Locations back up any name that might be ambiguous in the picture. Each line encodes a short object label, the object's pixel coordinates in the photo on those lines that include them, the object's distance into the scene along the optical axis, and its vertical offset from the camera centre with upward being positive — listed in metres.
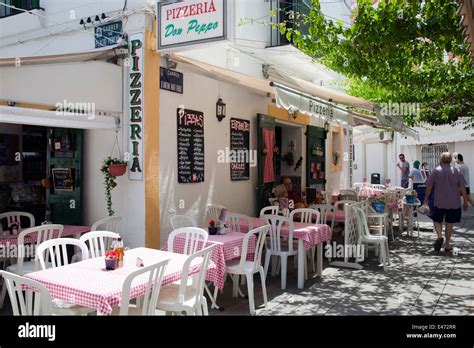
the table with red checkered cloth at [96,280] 3.40 -0.91
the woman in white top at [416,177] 13.53 -0.10
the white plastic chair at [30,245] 5.07 -0.85
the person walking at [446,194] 8.41 -0.40
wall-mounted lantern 8.05 +1.24
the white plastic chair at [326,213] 8.16 -0.74
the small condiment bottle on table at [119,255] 4.18 -0.77
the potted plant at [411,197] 10.59 -0.57
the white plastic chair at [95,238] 4.91 -0.71
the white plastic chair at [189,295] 3.93 -1.17
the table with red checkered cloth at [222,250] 4.91 -0.94
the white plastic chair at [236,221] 6.54 -0.72
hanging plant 6.27 +0.07
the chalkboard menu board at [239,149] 8.57 +0.53
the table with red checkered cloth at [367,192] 11.87 -0.49
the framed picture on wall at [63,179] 7.12 -0.04
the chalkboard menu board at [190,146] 7.15 +0.51
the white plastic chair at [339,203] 8.50 -0.59
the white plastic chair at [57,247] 4.29 -0.74
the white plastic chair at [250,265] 5.16 -1.13
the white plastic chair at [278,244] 6.24 -1.03
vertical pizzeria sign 6.36 +1.01
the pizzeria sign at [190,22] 5.47 +2.05
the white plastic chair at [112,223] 6.16 -0.69
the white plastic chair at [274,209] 7.49 -0.60
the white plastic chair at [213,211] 7.81 -0.66
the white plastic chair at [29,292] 3.00 -0.87
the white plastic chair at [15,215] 6.37 -0.59
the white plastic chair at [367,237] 7.22 -1.07
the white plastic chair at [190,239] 5.33 -0.81
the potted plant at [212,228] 5.96 -0.74
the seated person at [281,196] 7.74 -0.42
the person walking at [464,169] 14.75 +0.15
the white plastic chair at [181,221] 6.31 -0.70
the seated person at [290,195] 8.62 -0.42
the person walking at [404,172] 14.98 +0.07
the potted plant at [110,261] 4.07 -0.81
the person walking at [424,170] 19.45 +0.17
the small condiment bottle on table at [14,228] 5.78 -0.70
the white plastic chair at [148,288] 3.38 -0.94
